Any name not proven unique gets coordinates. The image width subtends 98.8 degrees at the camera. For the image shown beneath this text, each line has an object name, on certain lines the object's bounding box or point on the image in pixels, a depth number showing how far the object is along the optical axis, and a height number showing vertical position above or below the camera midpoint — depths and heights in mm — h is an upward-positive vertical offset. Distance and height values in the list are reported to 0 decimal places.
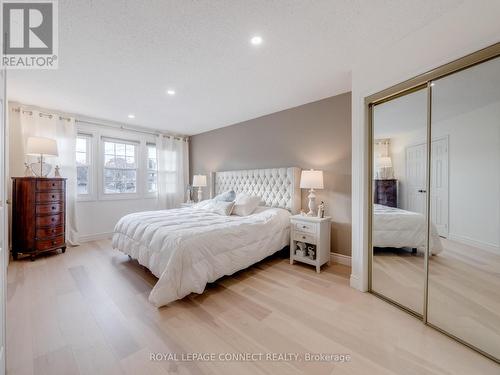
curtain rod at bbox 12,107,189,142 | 3532 +1222
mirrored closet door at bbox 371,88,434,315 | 1948 -160
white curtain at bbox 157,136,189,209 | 5156 +365
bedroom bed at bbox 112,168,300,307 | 2131 -628
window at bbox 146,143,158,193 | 5141 +388
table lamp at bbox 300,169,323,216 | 3033 +76
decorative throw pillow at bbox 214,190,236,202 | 3888 -218
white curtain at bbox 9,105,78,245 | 3475 +765
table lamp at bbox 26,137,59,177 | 3186 +582
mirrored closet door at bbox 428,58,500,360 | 1552 -158
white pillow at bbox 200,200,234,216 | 3541 -384
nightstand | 2867 -756
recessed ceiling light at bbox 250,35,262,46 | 1912 +1322
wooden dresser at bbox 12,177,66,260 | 3209 -469
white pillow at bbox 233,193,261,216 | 3523 -322
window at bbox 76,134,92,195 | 4188 +417
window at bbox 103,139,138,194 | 4535 +399
